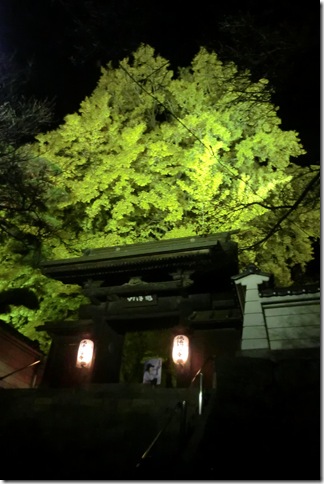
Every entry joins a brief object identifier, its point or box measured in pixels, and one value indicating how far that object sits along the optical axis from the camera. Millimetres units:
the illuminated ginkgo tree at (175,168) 14477
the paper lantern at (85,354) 11039
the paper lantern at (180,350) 10438
